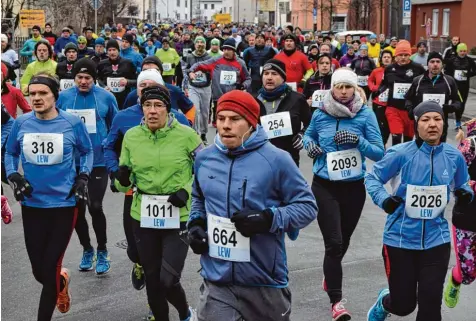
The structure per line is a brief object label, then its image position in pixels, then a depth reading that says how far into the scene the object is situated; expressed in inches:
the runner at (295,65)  546.3
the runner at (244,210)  168.7
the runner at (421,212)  208.4
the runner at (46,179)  228.7
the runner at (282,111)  297.7
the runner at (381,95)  503.2
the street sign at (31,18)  1180.5
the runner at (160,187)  221.8
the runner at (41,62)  477.7
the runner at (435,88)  447.8
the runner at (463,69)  725.3
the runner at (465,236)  236.8
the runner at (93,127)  298.4
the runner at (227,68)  557.6
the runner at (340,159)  251.4
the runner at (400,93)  473.4
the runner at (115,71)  535.8
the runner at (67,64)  489.4
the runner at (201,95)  581.6
